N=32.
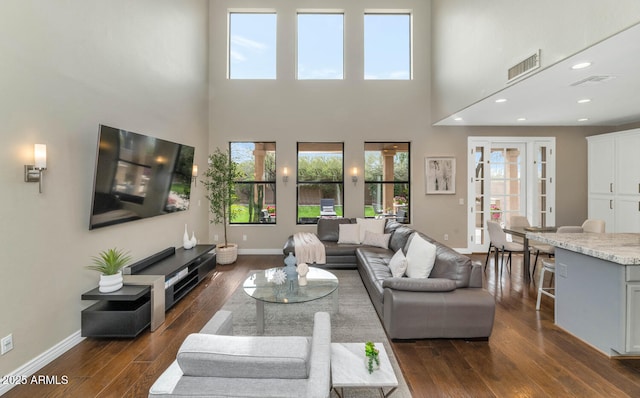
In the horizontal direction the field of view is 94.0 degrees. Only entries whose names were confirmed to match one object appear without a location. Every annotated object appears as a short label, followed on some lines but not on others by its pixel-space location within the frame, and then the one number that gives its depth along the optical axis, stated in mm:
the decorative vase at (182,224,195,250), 5039
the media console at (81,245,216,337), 2963
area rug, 3078
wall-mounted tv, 3121
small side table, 1763
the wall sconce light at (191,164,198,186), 5675
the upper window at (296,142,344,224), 6848
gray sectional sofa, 2891
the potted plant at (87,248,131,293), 3020
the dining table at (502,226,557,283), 4770
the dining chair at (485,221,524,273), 5002
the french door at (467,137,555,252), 6734
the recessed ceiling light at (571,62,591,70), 3088
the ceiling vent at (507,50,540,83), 3344
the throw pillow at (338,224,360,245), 5855
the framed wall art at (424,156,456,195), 6762
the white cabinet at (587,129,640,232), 5301
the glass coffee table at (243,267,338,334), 3016
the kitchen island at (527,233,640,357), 2574
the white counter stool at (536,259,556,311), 3623
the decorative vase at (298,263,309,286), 3396
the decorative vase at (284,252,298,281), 3418
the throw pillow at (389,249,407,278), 3506
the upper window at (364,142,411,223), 6895
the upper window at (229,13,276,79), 6738
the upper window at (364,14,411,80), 6789
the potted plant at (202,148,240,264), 5953
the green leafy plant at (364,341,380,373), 1848
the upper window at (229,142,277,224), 6840
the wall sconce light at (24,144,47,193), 2469
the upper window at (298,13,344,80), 6777
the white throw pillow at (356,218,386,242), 5959
